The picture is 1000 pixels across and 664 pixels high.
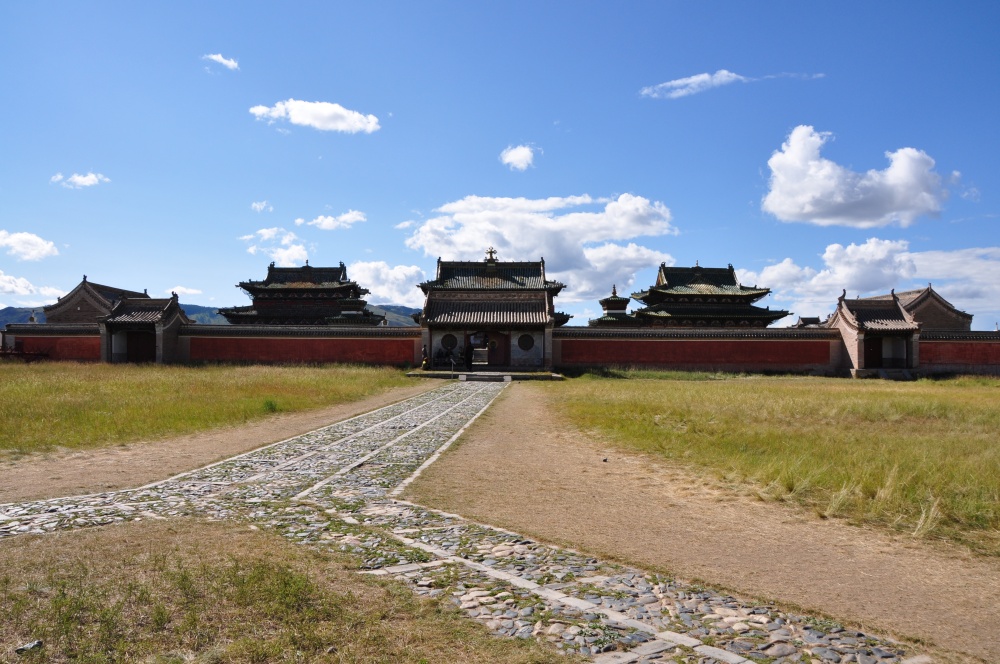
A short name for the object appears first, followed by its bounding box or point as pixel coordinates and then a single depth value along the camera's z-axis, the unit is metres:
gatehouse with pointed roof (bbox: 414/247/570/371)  37.09
